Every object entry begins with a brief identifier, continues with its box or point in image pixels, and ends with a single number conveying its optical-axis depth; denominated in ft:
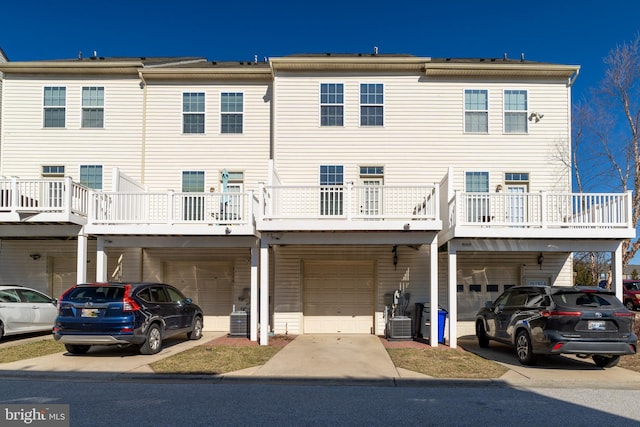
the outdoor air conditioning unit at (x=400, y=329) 41.11
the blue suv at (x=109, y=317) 31.24
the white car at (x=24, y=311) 39.32
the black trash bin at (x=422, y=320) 43.27
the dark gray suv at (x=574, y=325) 28.43
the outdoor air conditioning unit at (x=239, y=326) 42.14
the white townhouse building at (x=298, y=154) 47.52
